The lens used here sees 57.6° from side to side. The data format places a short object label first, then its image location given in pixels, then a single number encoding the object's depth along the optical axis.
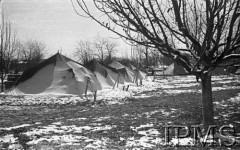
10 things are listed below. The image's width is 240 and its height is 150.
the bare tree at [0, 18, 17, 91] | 19.09
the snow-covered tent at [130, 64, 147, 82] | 36.94
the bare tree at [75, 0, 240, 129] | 5.32
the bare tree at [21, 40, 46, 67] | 85.31
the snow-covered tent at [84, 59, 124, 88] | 22.77
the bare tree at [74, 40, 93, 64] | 87.79
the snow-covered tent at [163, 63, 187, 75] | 50.34
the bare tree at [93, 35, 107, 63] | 87.47
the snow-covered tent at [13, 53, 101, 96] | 15.80
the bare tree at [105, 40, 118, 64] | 88.38
